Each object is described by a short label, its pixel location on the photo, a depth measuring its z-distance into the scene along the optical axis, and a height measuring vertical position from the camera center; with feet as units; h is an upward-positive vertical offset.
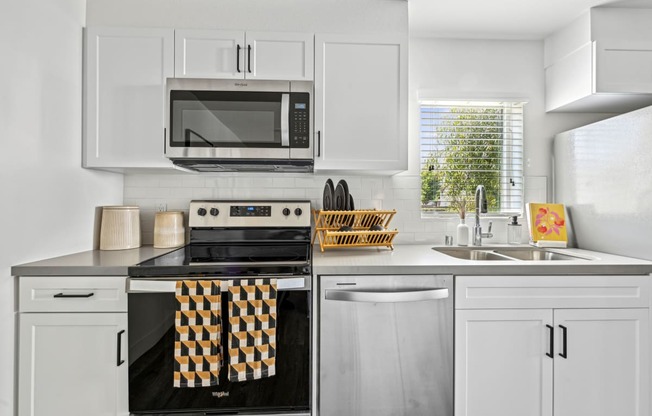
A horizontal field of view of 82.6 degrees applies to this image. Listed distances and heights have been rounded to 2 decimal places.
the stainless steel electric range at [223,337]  4.99 -1.92
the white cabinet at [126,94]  6.27 +1.87
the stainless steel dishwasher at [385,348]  5.23 -2.00
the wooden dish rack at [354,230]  6.52 -0.42
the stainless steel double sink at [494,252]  7.33 -0.89
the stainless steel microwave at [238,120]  6.19 +1.43
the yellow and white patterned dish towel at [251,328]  4.85 -1.62
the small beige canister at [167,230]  7.03 -0.48
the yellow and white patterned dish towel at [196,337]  4.81 -1.71
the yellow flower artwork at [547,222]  7.42 -0.27
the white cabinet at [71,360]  4.91 -2.08
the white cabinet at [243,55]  6.34 +2.60
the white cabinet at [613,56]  6.47 +2.70
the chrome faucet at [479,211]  7.27 -0.06
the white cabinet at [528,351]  5.37 -2.07
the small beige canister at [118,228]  6.61 -0.43
